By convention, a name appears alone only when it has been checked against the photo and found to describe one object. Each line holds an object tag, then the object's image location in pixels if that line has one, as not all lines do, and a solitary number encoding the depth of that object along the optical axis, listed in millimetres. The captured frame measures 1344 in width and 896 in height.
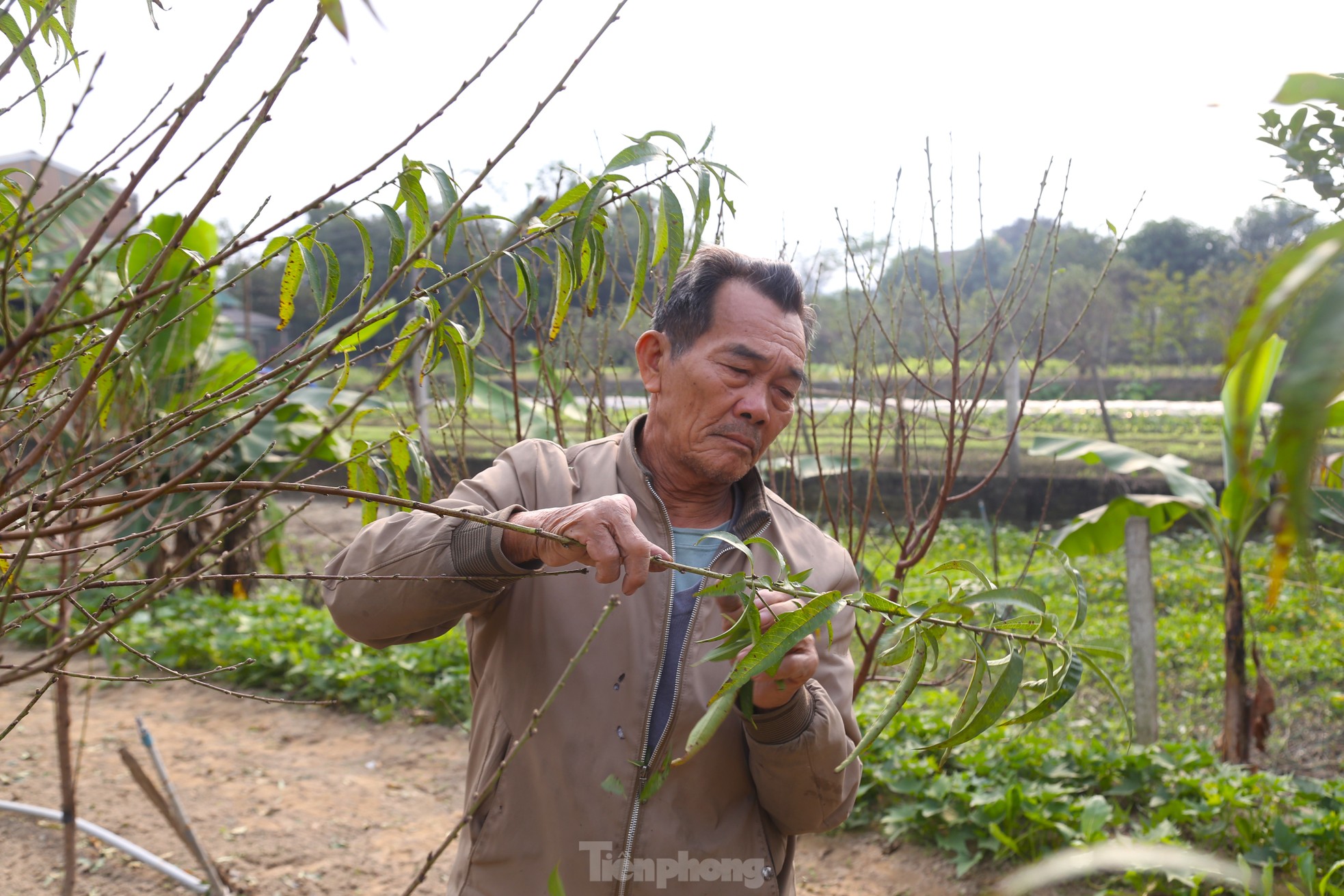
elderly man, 1646
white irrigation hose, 2812
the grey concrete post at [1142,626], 4289
